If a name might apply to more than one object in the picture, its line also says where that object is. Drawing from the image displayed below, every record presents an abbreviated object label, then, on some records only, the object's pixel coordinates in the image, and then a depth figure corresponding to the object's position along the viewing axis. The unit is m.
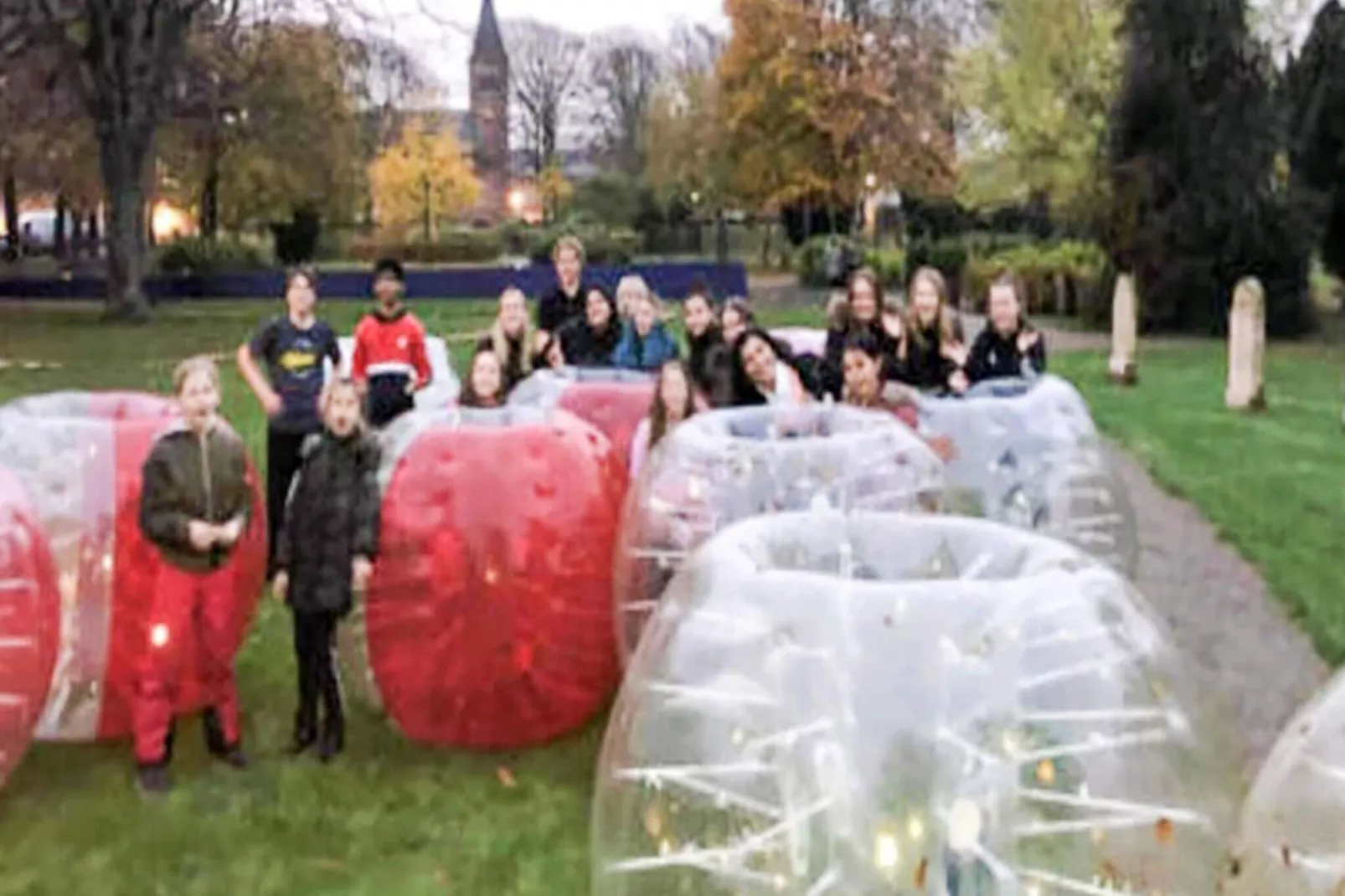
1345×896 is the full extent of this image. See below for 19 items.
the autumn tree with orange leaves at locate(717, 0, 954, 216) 46.50
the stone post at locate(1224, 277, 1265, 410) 18.75
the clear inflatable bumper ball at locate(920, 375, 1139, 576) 7.65
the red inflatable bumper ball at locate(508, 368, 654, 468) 8.96
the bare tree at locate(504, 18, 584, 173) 76.88
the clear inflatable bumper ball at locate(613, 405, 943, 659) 6.39
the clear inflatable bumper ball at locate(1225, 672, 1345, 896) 3.69
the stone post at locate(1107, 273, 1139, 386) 21.89
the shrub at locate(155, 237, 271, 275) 48.69
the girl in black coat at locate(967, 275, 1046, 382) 8.97
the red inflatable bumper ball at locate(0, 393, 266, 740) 6.99
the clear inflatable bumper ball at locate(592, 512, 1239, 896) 3.67
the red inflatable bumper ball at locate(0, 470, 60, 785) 6.28
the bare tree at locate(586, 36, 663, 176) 72.19
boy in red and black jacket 9.70
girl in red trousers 6.73
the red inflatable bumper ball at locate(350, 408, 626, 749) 6.96
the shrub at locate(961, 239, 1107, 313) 33.31
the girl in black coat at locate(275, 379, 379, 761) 6.99
